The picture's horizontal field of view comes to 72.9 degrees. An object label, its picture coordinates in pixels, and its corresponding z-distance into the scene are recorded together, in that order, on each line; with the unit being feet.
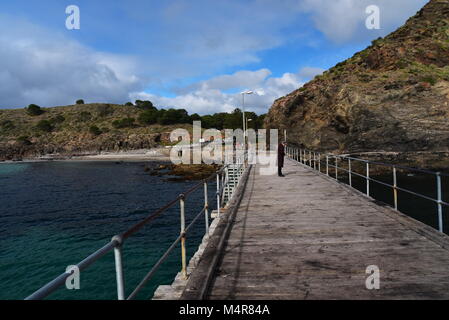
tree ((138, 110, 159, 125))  379.35
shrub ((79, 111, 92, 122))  421.18
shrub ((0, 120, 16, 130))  390.75
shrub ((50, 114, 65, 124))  407.03
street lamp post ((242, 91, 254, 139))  92.42
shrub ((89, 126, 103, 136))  356.79
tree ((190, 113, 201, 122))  399.85
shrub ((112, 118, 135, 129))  377.71
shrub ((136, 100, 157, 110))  519.44
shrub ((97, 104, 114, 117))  440.04
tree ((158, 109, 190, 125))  372.38
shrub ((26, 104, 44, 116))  437.17
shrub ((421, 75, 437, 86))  98.94
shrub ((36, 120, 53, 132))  383.65
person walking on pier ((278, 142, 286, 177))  47.75
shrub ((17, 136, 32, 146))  334.48
